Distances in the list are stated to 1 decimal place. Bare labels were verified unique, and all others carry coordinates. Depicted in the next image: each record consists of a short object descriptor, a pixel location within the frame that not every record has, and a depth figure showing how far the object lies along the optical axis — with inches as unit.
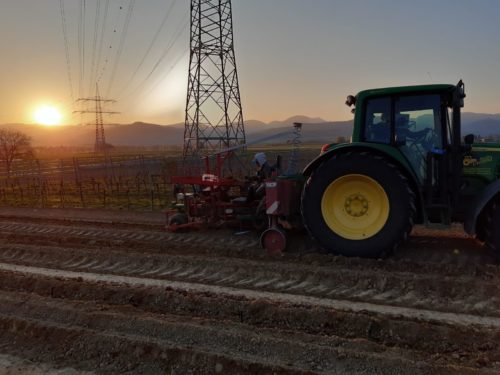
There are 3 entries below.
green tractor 221.8
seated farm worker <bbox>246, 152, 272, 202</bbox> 294.9
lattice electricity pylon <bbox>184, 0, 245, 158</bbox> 957.2
